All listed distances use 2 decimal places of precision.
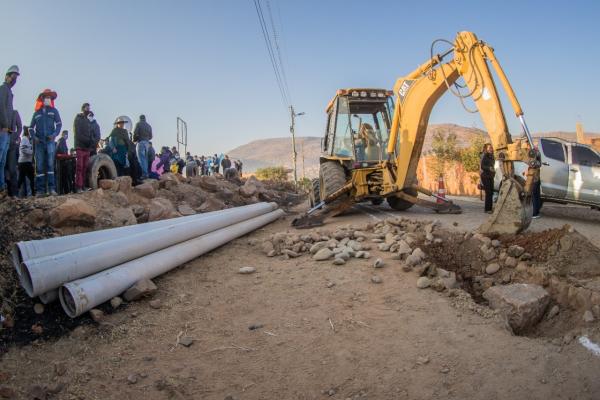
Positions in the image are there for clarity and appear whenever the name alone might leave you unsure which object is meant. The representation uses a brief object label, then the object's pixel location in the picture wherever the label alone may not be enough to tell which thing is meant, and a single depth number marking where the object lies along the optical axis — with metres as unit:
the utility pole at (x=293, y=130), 32.77
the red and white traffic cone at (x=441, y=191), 8.97
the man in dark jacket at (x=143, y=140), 10.04
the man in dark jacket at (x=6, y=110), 6.09
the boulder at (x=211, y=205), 8.84
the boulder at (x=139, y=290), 3.75
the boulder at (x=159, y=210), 6.46
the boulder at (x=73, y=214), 4.99
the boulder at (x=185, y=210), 7.70
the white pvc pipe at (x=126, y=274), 3.26
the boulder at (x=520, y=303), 3.28
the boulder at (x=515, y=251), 4.48
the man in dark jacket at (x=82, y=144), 7.61
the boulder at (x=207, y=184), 11.20
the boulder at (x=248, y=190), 11.74
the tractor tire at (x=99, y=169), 7.59
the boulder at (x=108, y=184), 7.07
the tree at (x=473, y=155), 18.33
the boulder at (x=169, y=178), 9.57
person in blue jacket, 7.32
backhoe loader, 5.27
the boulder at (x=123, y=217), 5.77
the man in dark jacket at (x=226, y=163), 21.97
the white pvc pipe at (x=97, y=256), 3.14
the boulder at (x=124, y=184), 7.22
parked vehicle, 7.86
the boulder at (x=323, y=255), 4.92
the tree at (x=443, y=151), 20.34
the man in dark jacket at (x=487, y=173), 8.73
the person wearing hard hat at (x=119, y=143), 9.15
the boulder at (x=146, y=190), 7.77
